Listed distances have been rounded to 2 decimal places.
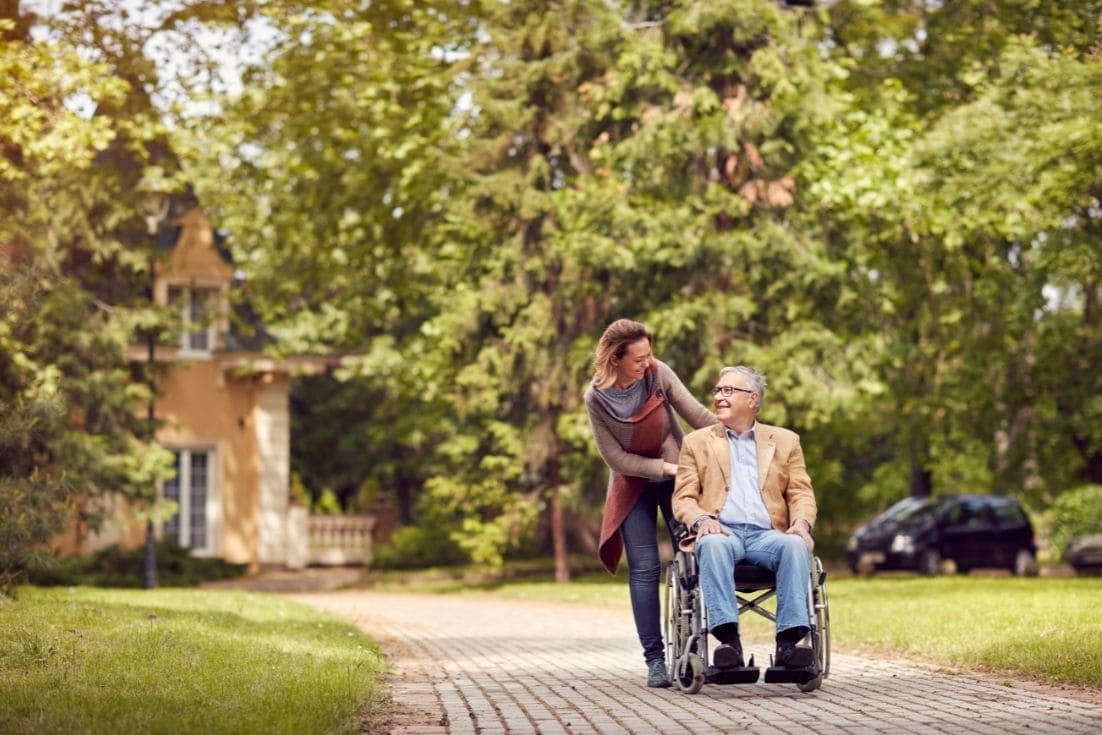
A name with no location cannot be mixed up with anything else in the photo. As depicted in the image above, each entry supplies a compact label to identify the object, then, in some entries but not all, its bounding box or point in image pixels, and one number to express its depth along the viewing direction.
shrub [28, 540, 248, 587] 27.84
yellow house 35.09
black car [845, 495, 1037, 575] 31.17
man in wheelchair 8.66
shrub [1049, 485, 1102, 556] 34.22
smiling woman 9.38
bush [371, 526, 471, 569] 36.03
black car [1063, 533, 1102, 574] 30.97
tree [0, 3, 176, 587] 20.52
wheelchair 8.73
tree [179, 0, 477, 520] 26.89
